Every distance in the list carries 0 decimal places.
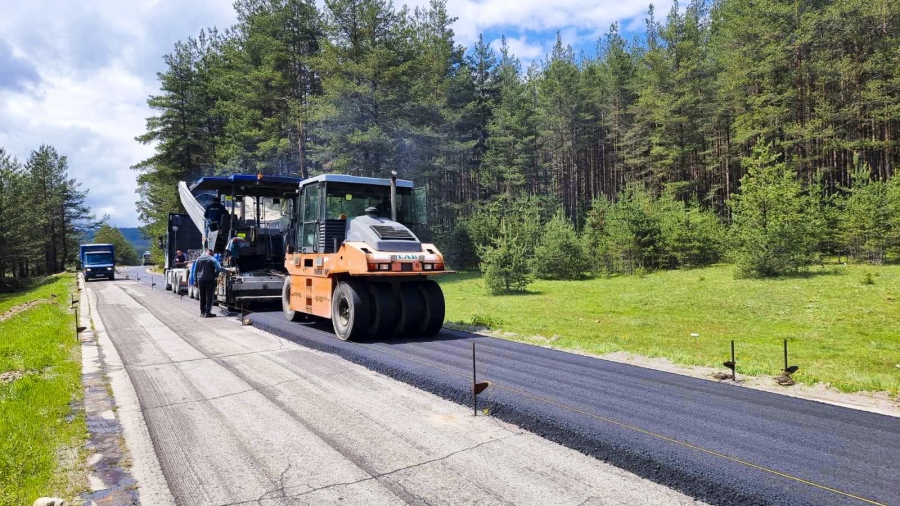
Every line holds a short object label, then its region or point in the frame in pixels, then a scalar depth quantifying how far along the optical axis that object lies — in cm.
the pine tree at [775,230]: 1891
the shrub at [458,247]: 3362
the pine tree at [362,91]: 2677
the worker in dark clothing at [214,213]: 1570
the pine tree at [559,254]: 2595
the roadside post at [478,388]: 500
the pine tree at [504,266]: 1997
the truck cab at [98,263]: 3300
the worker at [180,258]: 2039
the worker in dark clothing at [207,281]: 1247
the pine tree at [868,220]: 2052
